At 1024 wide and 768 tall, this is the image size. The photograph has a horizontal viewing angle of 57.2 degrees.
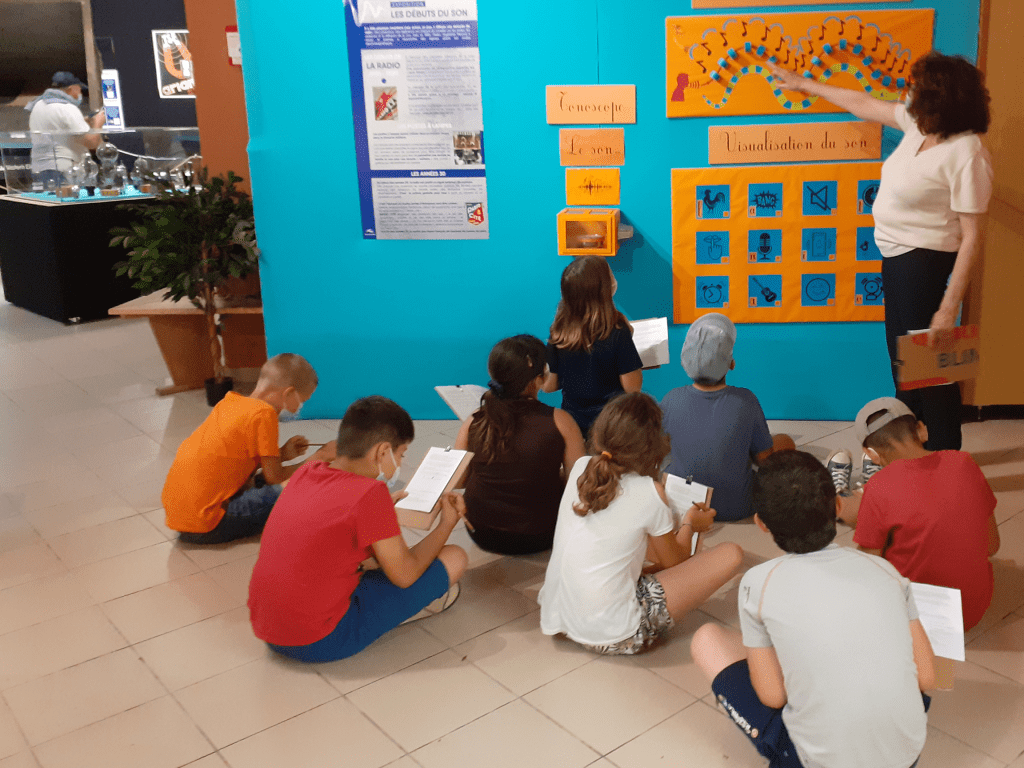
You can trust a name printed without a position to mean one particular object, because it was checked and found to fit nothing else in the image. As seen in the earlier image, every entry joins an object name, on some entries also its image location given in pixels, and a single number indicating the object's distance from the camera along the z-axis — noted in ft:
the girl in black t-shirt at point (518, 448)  10.30
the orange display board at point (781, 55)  13.61
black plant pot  17.67
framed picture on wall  39.86
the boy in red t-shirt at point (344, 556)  8.47
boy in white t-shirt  6.15
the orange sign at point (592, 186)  14.78
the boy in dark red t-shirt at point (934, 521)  8.30
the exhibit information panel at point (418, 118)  14.48
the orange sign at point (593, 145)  14.62
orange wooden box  14.35
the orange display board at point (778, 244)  14.43
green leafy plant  16.75
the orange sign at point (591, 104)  14.40
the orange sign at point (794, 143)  14.10
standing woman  11.12
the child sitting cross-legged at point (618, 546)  8.55
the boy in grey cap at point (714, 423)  11.18
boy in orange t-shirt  11.43
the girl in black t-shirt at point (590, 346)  11.93
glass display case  26.08
